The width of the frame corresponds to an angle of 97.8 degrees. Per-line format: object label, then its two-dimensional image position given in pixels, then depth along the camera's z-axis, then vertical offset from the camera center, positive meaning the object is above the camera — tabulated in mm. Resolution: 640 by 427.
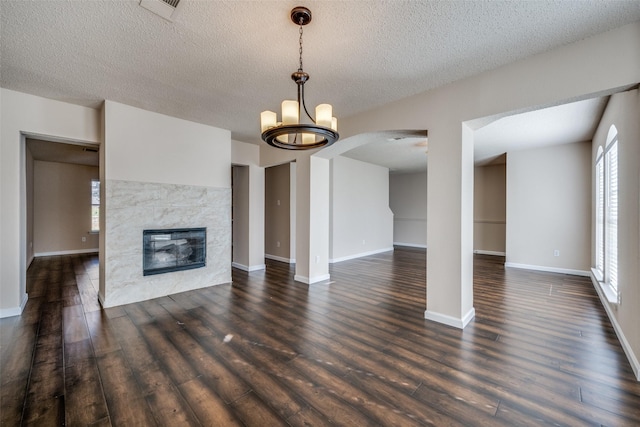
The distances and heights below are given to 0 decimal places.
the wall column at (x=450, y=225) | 3072 -153
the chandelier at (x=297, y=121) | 2064 +793
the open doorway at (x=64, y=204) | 7305 +206
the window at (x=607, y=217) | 3471 -70
